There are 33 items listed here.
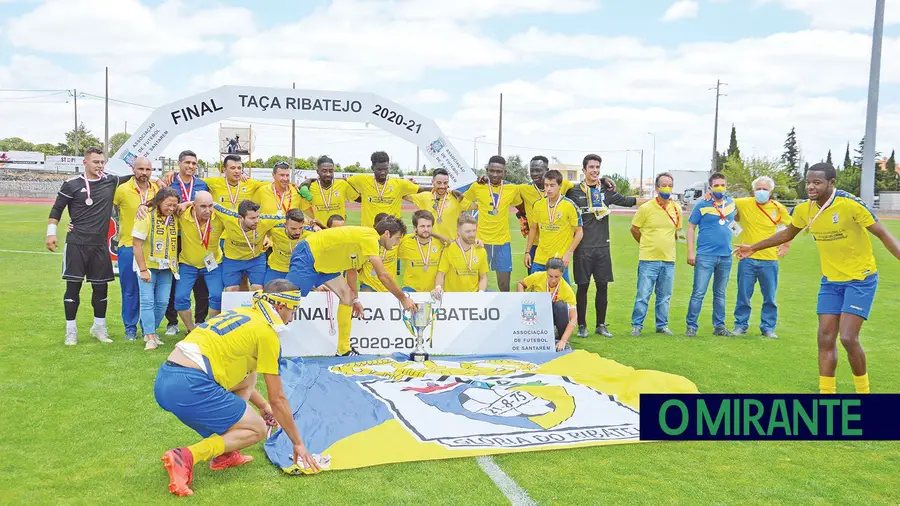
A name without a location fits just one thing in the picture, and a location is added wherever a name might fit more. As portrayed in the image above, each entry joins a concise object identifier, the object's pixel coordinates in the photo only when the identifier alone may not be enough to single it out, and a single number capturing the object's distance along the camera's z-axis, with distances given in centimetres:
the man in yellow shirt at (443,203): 945
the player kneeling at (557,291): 816
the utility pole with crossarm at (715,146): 5396
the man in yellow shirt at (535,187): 934
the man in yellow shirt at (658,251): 920
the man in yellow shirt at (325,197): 902
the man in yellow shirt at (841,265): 602
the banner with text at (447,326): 797
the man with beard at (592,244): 906
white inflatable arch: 869
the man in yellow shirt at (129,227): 829
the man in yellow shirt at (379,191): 920
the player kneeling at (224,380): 418
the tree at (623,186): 7024
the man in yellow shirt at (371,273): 862
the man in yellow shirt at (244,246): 791
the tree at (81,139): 7794
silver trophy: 765
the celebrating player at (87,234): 804
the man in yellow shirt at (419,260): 851
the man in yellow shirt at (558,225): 869
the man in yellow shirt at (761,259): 914
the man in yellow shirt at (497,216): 945
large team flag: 485
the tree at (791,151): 9250
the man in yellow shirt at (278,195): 875
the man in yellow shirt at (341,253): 705
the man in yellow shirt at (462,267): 848
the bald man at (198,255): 803
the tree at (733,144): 9379
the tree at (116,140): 7732
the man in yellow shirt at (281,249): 811
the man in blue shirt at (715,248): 926
